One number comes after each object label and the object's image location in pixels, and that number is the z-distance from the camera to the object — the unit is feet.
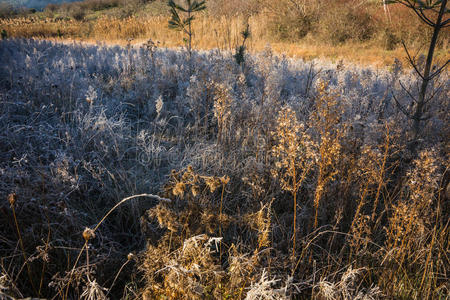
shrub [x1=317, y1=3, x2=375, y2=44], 36.09
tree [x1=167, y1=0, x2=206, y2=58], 13.46
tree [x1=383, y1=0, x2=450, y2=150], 7.72
